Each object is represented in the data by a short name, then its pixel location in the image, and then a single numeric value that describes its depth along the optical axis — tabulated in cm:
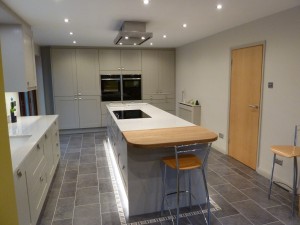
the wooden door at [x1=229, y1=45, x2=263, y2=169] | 361
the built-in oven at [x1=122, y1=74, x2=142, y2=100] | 655
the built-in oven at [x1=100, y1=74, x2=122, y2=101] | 642
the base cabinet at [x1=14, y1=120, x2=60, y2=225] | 181
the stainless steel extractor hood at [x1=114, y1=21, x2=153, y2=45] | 339
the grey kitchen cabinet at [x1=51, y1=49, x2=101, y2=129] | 612
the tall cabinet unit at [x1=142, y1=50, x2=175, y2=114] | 668
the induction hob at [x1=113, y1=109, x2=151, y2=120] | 358
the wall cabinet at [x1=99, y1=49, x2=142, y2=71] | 633
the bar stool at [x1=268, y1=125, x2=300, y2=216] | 257
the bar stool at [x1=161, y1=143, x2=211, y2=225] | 219
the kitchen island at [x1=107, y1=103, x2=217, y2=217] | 225
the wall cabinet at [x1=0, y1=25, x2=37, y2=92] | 310
